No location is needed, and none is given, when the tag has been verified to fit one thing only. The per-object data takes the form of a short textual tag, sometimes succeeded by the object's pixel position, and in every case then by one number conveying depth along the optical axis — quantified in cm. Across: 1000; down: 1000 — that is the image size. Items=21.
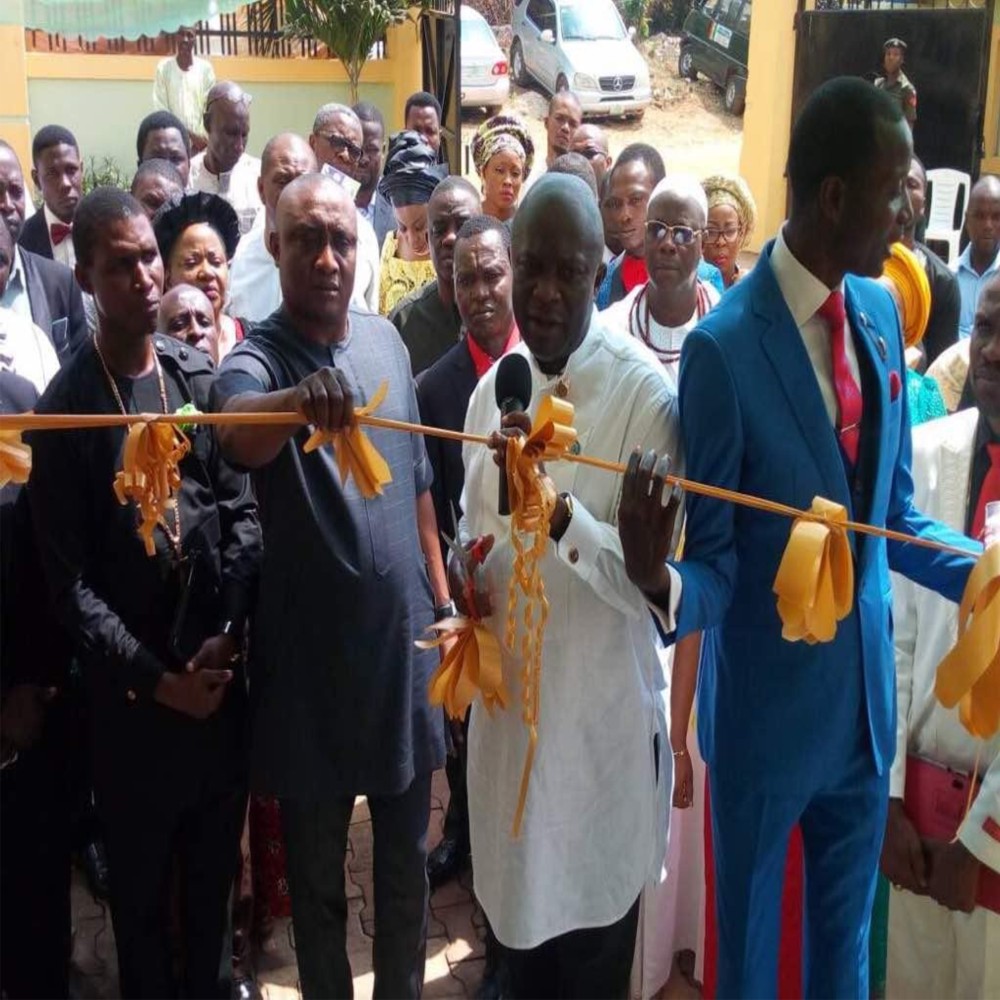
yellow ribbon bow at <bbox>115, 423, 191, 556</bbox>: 242
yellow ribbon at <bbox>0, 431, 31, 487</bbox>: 238
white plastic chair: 1198
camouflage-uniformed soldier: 1362
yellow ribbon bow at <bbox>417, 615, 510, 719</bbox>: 268
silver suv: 2017
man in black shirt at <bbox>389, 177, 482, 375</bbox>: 460
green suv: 2194
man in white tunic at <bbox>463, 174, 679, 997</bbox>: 266
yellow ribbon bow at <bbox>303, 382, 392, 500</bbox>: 241
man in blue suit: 247
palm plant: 1515
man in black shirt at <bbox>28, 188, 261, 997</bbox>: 295
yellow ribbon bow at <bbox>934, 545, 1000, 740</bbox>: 246
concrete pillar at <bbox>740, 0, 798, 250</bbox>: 1519
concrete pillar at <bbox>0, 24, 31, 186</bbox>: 1219
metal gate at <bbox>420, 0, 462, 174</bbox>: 1436
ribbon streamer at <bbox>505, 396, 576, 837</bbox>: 232
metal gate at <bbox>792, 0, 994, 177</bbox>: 1366
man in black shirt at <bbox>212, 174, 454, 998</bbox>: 291
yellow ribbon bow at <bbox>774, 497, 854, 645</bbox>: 232
